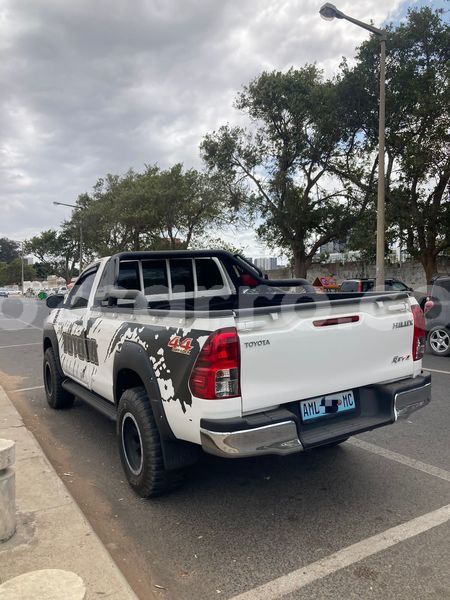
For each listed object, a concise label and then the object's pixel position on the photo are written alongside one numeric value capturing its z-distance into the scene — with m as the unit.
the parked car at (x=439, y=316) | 9.52
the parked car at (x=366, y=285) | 18.84
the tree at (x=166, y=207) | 30.70
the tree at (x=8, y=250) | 137.12
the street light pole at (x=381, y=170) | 13.16
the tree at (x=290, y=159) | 22.80
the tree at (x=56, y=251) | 70.56
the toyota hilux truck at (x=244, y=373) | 2.92
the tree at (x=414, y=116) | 16.58
